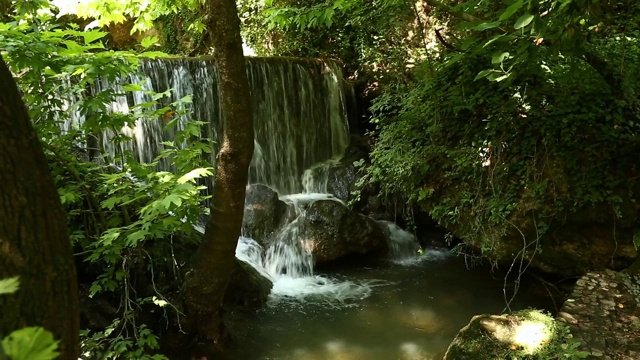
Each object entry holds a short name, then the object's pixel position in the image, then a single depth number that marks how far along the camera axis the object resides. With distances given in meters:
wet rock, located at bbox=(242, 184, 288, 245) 7.41
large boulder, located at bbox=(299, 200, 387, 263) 7.02
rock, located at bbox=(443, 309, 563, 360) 3.39
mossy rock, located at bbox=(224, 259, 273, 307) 5.54
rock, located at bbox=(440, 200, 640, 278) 4.82
